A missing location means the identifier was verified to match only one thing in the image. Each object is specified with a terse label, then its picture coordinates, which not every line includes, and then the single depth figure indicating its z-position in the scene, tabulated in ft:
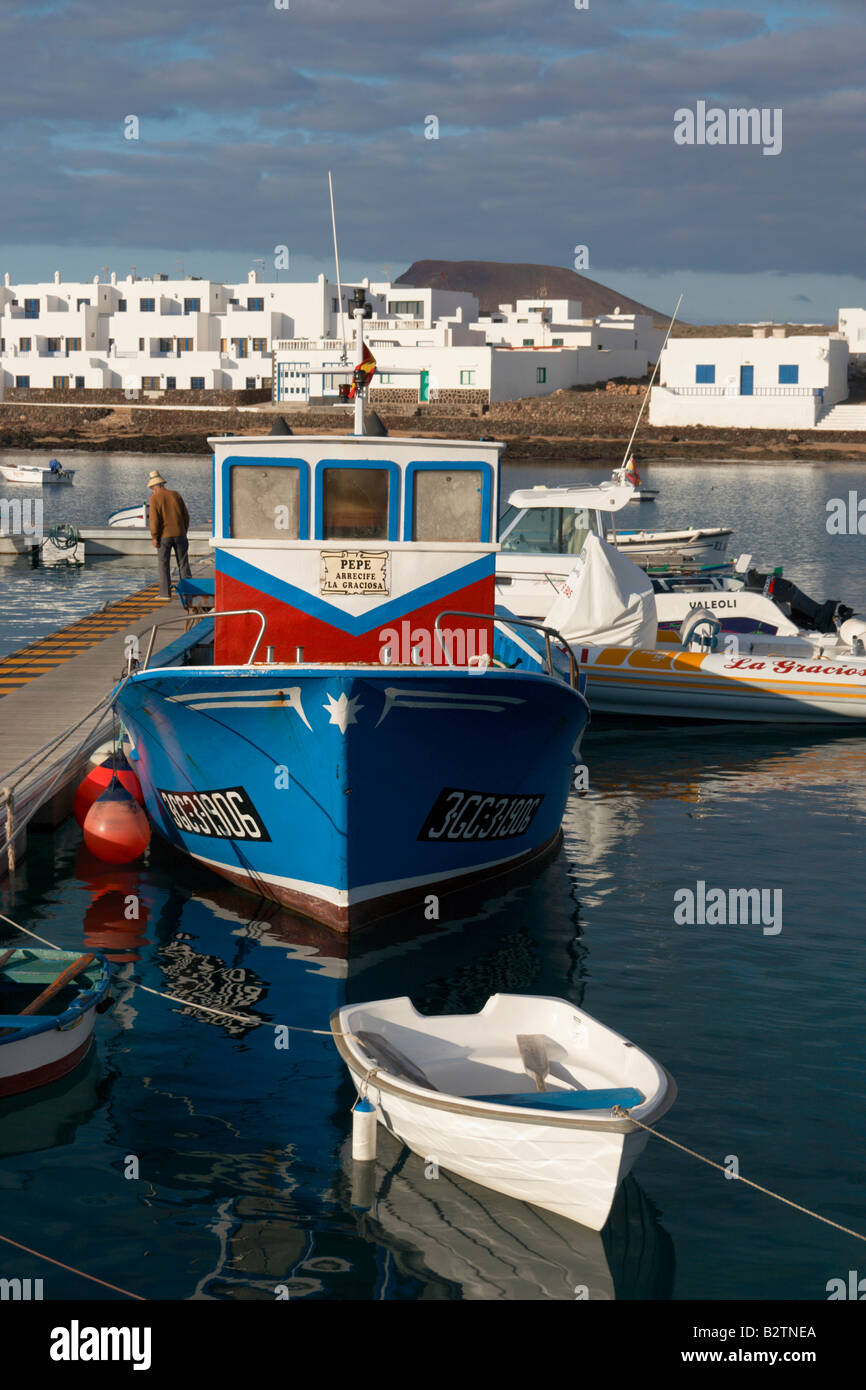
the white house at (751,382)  328.29
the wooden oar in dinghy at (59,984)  29.60
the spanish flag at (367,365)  44.16
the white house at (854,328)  405.80
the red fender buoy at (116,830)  43.34
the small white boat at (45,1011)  28.43
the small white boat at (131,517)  135.54
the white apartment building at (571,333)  392.06
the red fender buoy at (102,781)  46.16
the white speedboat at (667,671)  67.36
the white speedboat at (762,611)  75.46
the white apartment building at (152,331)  362.33
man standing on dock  71.97
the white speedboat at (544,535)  81.41
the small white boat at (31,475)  205.46
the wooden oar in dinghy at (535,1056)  26.89
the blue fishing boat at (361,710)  36.63
